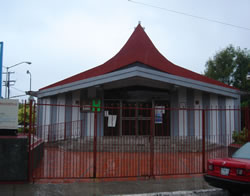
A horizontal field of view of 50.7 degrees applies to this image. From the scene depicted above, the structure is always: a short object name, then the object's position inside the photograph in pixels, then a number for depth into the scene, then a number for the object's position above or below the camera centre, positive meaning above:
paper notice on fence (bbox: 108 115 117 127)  12.55 -0.26
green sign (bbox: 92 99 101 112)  15.44 +0.72
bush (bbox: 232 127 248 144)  11.16 -0.92
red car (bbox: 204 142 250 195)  5.66 -1.30
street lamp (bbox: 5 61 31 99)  36.57 +4.26
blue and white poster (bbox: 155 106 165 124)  14.52 +0.15
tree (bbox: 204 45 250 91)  33.97 +6.38
